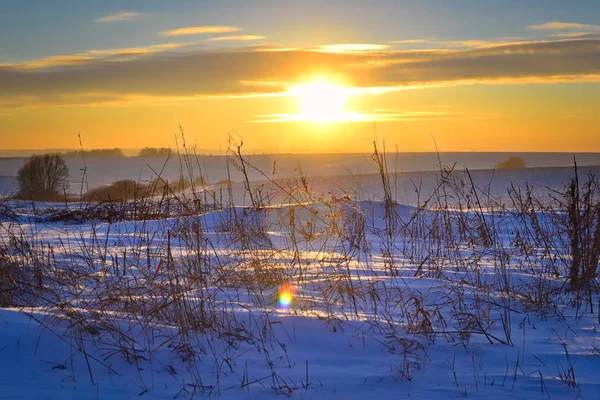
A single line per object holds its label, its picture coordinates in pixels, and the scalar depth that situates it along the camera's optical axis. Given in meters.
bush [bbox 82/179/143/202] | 21.32
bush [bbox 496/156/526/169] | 45.17
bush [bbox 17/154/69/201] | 25.09
